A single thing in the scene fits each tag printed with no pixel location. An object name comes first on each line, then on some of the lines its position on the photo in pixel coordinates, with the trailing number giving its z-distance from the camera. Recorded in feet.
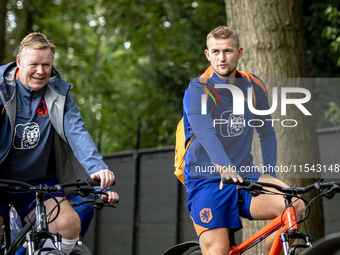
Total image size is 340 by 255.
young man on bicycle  22.12
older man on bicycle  23.26
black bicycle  20.22
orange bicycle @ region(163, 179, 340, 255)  19.26
